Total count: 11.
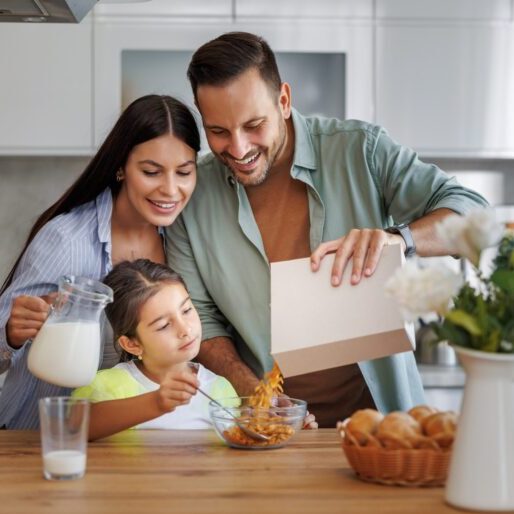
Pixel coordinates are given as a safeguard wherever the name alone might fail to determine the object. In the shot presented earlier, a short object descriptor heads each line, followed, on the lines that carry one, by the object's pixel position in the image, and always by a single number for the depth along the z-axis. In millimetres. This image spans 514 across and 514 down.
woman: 2931
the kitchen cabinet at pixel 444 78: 4694
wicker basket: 2118
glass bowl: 2454
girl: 2809
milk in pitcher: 2433
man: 2986
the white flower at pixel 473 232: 1953
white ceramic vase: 1994
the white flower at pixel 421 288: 1945
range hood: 2802
